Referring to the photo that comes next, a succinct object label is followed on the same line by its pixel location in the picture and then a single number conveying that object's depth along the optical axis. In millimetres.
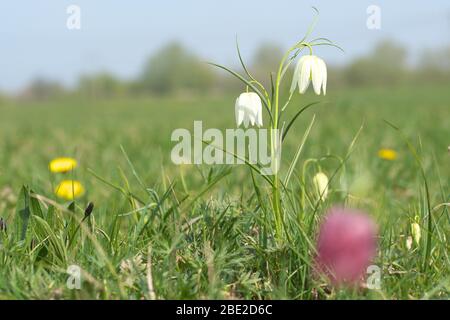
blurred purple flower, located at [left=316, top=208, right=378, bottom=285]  1087
